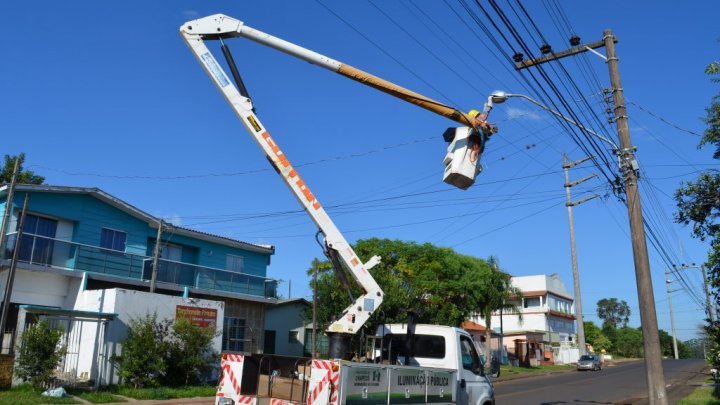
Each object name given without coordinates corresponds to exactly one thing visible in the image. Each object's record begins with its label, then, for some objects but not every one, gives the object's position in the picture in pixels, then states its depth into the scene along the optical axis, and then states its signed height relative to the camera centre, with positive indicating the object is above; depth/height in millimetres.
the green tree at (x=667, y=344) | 115500 +3042
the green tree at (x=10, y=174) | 36406 +10540
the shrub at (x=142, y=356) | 18609 -209
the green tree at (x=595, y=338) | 82875 +2787
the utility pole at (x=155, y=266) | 22875 +3100
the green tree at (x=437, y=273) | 34469 +4795
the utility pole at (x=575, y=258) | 42219 +7000
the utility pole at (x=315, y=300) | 24283 +2177
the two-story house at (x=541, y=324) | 59000 +3777
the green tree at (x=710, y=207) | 12461 +3388
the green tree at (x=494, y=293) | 38656 +4141
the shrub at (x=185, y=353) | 19625 -81
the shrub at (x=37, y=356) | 16469 -230
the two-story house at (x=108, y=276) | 19188 +2882
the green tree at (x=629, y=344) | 96188 +2338
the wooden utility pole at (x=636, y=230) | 12953 +2865
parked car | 46719 -363
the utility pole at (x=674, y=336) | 70912 +2995
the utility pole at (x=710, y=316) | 13820 +1058
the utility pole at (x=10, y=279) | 17094 +1987
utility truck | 8531 +386
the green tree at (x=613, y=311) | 118312 +9292
